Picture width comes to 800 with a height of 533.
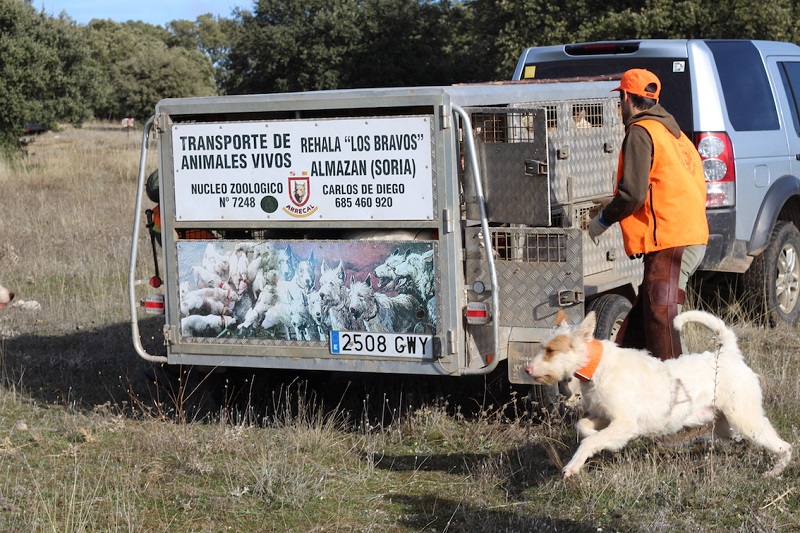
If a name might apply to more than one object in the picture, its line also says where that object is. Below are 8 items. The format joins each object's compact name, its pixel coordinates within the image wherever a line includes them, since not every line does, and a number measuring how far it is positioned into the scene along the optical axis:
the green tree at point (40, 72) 51.34
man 10.87
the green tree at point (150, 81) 96.00
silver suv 15.09
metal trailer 10.59
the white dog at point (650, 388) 9.30
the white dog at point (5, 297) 13.52
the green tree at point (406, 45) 75.62
